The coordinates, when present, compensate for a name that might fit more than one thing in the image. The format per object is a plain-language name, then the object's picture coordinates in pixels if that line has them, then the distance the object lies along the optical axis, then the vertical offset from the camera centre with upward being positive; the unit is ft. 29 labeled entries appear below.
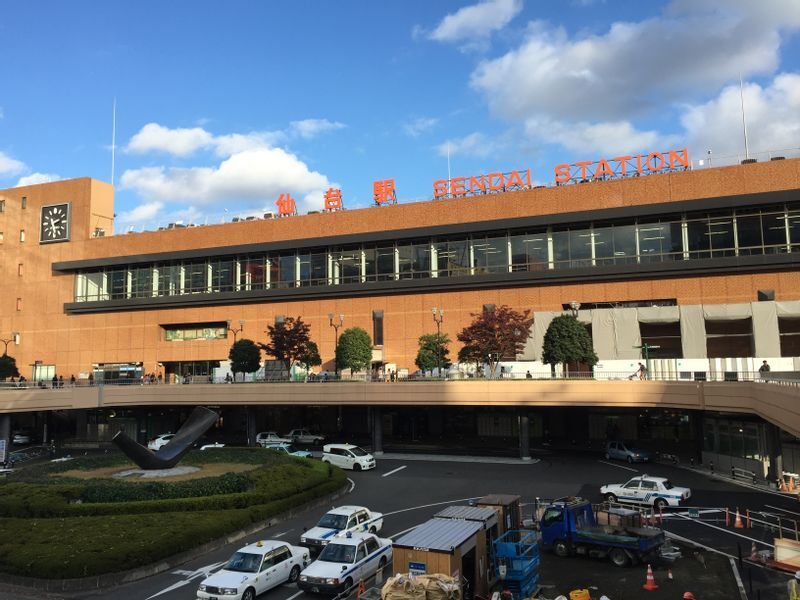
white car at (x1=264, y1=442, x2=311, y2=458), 154.81 -21.74
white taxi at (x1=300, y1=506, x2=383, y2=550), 79.66 -21.10
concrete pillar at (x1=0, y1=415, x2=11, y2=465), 169.99 -15.06
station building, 174.50 +26.17
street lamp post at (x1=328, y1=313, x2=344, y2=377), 216.54 +12.83
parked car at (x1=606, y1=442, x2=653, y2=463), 142.82 -21.70
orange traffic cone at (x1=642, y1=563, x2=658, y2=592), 63.23 -22.51
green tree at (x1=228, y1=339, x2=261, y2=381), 202.80 +2.97
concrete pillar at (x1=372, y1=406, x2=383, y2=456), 166.40 -18.51
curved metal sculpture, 113.60 -14.15
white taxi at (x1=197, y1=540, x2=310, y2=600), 61.93 -21.08
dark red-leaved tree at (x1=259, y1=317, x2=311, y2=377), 190.70 +6.99
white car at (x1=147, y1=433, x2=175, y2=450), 179.03 -20.50
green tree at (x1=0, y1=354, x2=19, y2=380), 220.02 +1.81
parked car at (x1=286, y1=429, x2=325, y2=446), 188.98 -21.41
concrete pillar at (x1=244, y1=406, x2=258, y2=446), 182.60 -16.54
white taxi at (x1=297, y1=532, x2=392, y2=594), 64.34 -21.00
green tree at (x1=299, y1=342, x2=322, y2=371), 197.17 +2.32
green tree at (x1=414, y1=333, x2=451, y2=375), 185.47 +2.67
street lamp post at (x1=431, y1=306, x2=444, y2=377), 184.44 +12.70
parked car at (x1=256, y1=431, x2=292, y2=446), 179.01 -20.80
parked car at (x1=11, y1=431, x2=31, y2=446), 219.82 -22.90
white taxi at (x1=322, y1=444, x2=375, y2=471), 142.93 -21.08
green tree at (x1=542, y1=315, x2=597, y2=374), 151.33 +3.35
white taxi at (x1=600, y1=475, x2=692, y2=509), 99.79 -21.53
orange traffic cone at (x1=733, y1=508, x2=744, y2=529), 85.40 -22.71
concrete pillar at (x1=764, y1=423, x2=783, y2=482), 115.24 -18.10
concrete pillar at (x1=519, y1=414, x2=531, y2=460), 152.97 -19.02
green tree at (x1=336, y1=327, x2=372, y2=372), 187.32 +3.86
